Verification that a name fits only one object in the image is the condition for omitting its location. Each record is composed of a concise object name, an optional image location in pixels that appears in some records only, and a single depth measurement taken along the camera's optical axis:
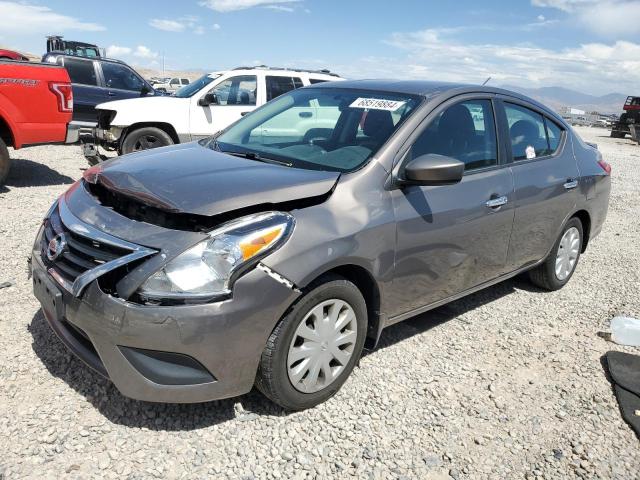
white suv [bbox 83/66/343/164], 8.66
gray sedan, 2.45
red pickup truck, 6.73
